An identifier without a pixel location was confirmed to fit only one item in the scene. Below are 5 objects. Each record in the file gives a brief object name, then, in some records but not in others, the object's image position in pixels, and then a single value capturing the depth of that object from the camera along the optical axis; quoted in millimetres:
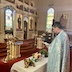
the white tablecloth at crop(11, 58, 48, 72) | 1795
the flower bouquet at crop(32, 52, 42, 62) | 2172
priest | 1822
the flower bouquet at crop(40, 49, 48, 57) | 2562
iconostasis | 6691
